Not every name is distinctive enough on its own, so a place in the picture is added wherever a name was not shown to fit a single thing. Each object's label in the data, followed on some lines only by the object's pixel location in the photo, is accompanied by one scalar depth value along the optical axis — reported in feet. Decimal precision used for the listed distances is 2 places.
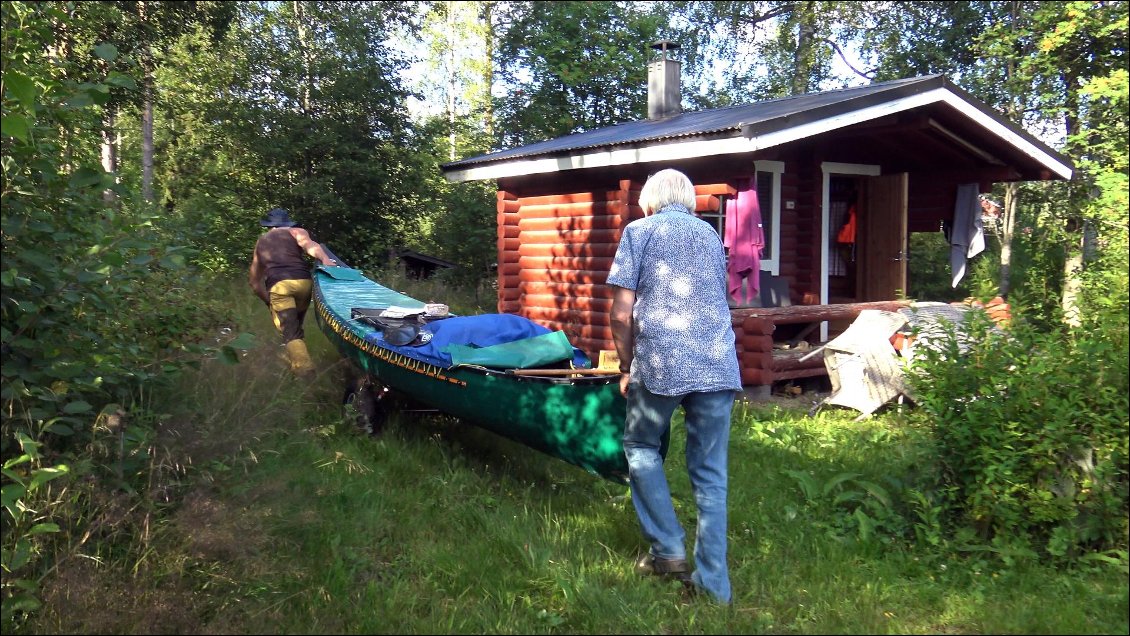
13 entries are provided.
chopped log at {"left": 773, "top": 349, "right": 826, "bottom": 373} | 29.99
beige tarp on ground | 25.64
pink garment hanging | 30.17
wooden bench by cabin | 28.25
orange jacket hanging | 41.32
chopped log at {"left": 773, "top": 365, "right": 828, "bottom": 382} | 29.59
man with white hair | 12.96
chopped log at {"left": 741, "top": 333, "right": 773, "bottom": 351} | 28.19
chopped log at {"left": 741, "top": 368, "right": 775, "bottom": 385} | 28.35
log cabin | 29.76
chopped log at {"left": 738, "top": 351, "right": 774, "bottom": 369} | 28.27
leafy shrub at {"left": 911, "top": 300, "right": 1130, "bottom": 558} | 13.44
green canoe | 15.24
